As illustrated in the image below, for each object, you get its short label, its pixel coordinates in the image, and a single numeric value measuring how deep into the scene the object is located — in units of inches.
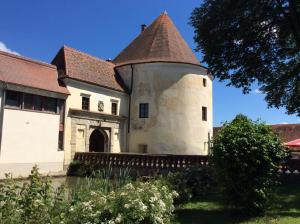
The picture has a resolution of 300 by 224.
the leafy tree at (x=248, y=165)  278.9
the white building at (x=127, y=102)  724.0
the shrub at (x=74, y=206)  182.1
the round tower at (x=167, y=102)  902.8
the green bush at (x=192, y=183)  353.6
